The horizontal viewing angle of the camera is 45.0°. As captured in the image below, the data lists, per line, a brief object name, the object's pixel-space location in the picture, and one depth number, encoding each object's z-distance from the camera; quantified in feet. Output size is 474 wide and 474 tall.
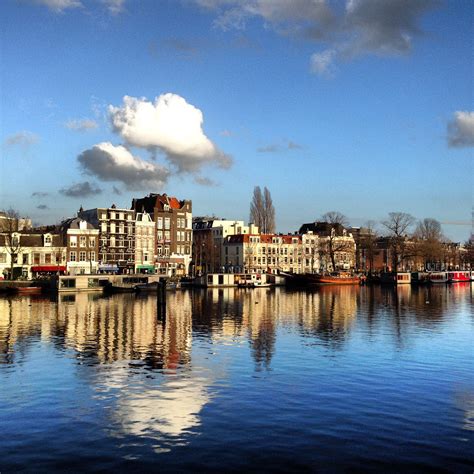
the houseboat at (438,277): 502.38
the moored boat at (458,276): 518.37
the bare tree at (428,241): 542.57
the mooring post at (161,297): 214.16
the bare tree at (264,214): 525.75
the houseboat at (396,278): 474.49
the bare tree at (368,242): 543.80
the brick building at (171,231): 445.78
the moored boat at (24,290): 311.27
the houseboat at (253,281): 398.01
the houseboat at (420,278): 493.36
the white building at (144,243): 431.02
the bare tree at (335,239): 500.90
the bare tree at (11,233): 356.59
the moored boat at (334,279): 427.33
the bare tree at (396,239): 499.92
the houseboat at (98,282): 333.42
